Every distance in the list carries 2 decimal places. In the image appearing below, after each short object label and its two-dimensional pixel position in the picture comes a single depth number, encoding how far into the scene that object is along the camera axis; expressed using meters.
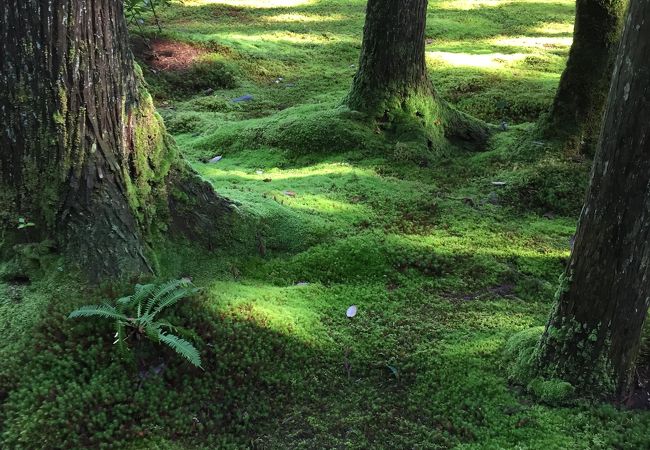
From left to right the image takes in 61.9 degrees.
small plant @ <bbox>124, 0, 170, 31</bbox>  9.48
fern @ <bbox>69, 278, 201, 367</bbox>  2.75
